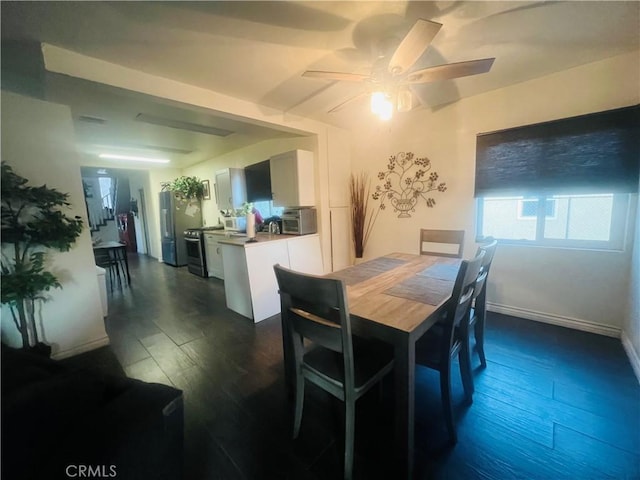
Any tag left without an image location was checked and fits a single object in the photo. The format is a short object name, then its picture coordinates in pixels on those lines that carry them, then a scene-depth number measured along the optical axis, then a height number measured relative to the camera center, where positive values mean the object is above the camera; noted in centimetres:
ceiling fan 141 +86
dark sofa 57 -57
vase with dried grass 365 -8
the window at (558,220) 216 -20
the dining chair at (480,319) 179 -86
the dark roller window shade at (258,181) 408 +51
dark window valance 201 +39
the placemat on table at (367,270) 179 -51
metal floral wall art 304 +27
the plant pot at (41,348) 188 -100
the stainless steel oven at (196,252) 469 -74
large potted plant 175 -16
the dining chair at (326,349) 106 -70
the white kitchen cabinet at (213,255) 442 -78
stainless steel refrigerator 525 -20
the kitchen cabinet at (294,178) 324 +42
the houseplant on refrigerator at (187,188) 531 +55
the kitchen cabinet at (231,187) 426 +43
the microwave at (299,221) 333 -16
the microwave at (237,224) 384 -19
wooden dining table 108 -52
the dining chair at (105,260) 398 -71
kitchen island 274 -68
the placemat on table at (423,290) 137 -52
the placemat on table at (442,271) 175 -52
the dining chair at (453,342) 124 -81
